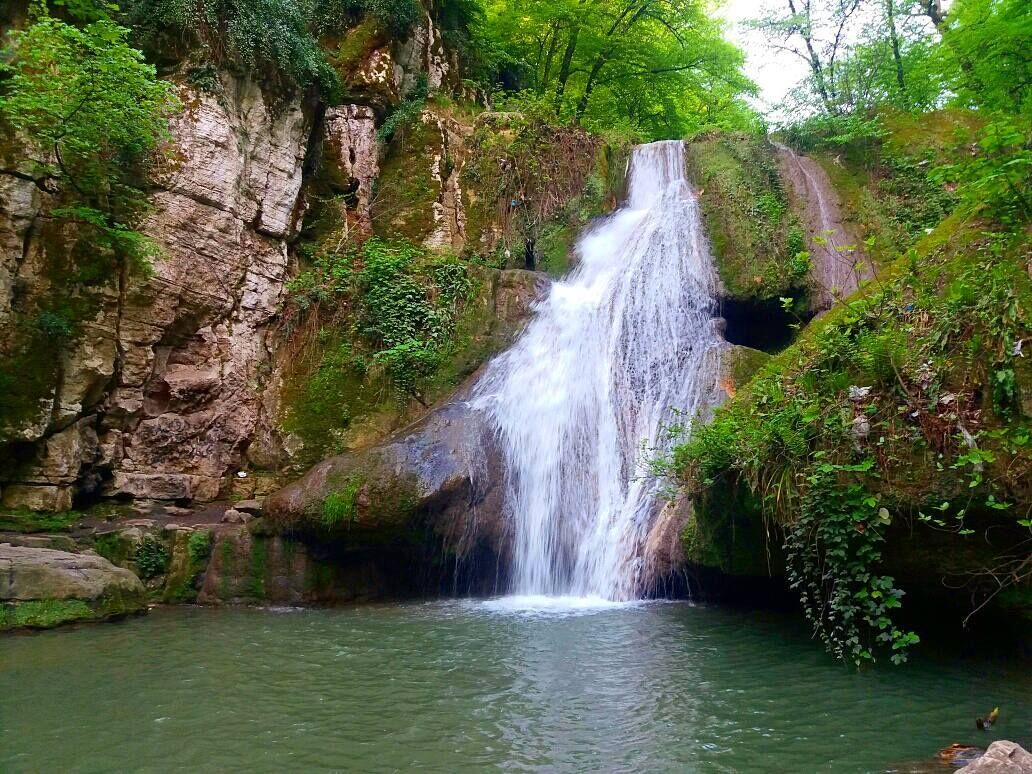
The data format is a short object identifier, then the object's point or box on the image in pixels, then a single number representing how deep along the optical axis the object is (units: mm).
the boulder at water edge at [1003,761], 3021
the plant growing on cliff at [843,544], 4707
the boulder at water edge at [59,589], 7086
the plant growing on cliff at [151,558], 9148
